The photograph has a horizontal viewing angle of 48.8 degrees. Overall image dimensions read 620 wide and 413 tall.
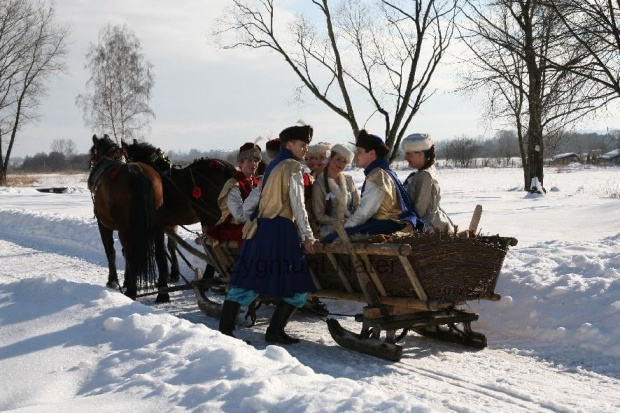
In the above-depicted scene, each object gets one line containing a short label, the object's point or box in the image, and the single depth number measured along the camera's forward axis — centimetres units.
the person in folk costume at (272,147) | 713
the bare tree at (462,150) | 6938
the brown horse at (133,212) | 730
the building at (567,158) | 6756
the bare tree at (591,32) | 1200
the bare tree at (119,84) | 3316
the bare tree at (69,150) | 10900
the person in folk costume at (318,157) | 672
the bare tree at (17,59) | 3600
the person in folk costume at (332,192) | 614
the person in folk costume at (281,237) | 539
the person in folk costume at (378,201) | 529
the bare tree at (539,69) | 1267
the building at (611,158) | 6074
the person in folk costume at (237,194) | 645
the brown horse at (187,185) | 880
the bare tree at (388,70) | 1867
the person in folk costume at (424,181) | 555
